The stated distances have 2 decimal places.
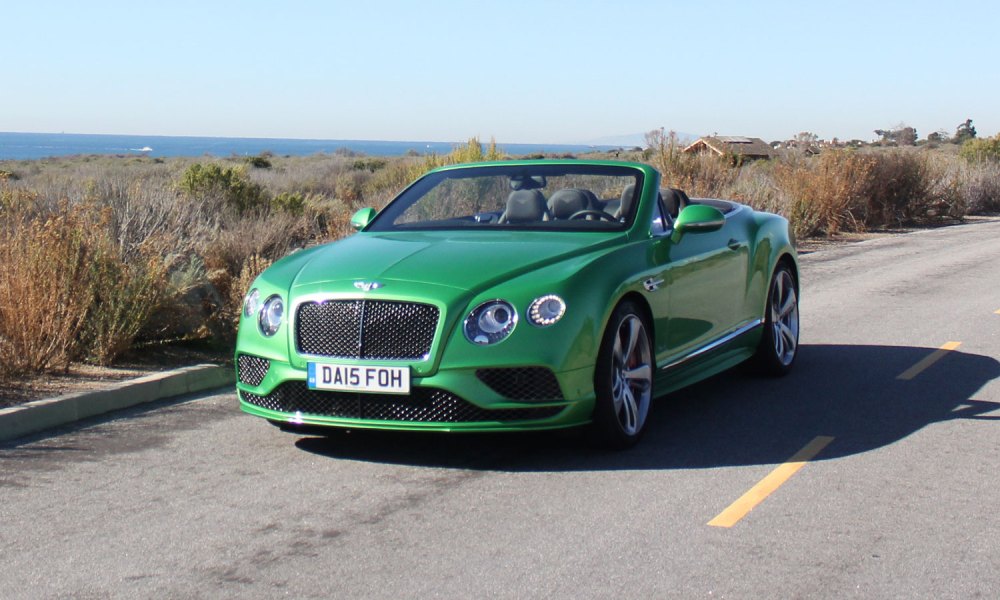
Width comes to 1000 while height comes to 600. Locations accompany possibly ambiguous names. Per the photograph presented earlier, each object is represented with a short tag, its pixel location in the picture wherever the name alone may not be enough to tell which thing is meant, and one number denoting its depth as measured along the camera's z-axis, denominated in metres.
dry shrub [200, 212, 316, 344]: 10.33
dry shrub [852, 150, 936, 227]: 27.60
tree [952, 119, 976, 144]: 103.50
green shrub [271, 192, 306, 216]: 21.08
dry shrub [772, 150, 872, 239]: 24.27
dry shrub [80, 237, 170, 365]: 8.98
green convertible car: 6.28
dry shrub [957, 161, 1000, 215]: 34.19
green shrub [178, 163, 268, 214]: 20.19
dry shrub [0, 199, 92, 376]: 8.45
